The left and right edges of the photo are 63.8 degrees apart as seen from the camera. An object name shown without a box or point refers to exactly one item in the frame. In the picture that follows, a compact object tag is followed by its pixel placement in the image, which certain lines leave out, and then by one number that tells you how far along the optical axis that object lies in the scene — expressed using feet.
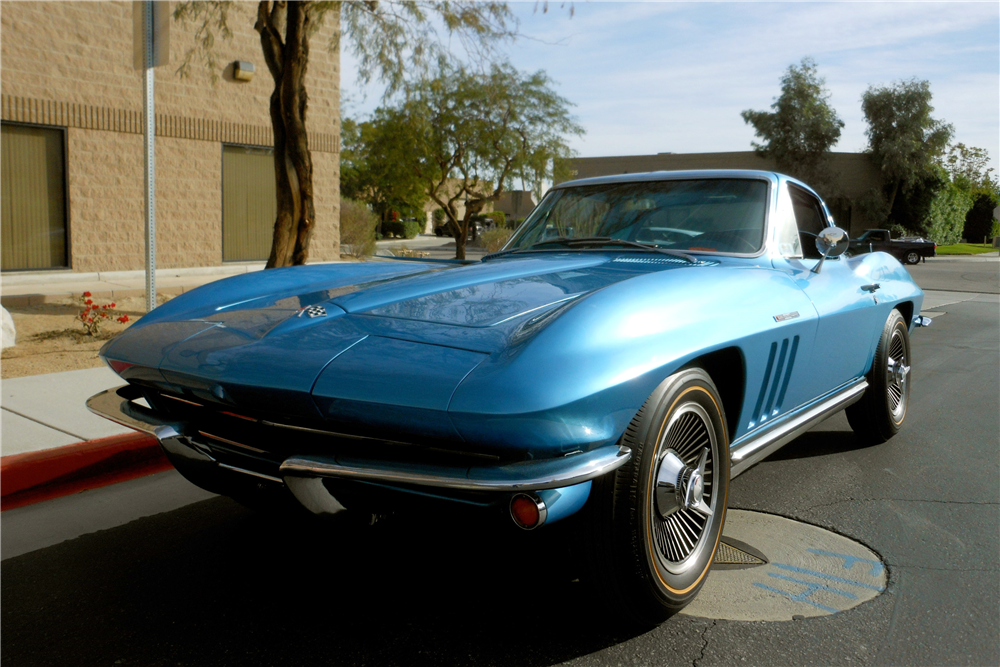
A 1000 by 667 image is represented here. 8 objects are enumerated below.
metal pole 21.30
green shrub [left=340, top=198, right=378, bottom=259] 68.85
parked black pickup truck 103.30
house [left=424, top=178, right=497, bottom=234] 181.47
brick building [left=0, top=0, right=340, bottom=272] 37.76
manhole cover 9.04
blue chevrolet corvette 6.82
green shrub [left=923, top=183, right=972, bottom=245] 136.98
